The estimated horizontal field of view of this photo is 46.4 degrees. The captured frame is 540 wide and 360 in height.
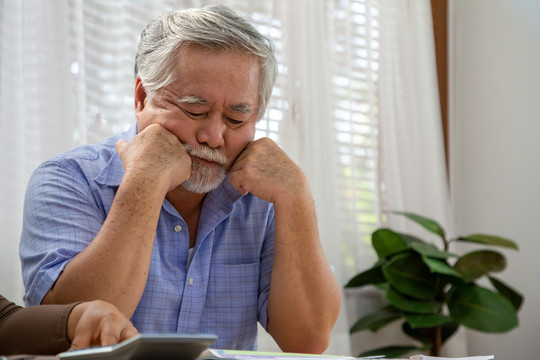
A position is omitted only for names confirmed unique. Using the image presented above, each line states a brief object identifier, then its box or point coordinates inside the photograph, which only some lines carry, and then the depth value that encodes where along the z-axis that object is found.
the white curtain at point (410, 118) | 3.27
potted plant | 2.74
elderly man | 1.34
